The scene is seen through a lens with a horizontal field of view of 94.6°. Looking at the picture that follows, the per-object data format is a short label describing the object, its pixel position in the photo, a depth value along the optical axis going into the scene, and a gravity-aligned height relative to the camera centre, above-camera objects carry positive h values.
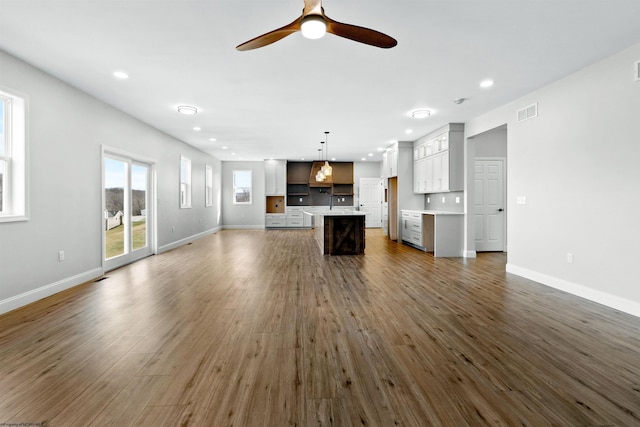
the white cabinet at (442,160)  6.45 +1.15
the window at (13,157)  3.33 +0.59
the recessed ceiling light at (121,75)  3.74 +1.73
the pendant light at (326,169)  7.64 +1.04
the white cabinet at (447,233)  6.27 -0.50
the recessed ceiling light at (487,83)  4.10 +1.78
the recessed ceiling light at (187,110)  5.12 +1.76
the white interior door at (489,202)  6.71 +0.17
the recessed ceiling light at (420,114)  5.50 +1.82
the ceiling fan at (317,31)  2.01 +1.30
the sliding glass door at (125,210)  5.07 -0.03
